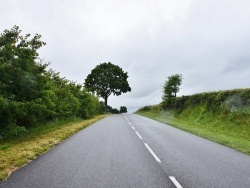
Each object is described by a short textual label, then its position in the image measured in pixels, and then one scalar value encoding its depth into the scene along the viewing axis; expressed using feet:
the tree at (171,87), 102.44
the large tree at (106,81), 148.08
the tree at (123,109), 206.50
